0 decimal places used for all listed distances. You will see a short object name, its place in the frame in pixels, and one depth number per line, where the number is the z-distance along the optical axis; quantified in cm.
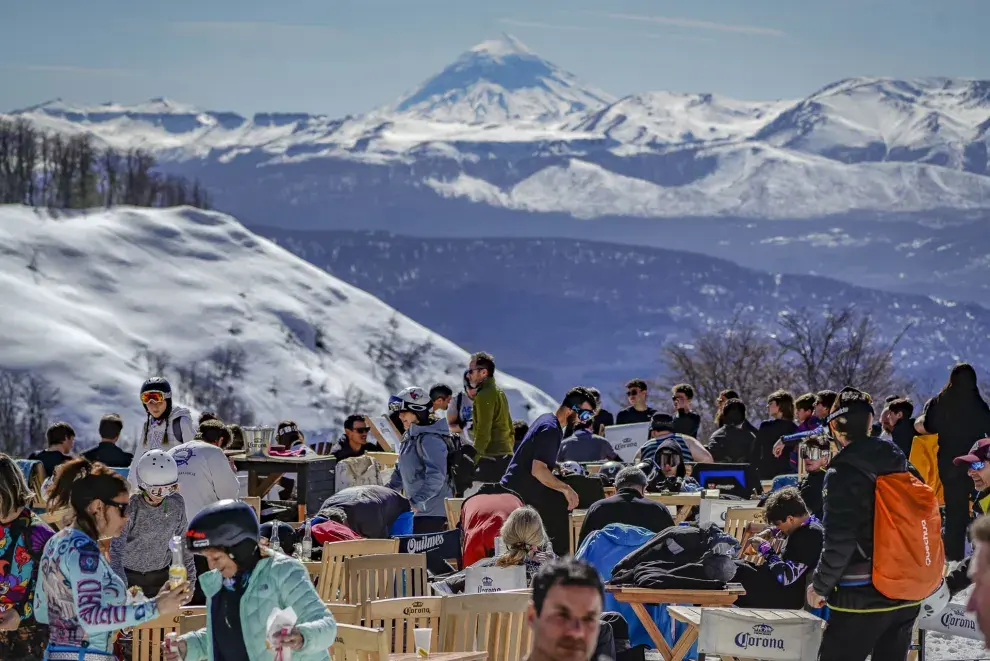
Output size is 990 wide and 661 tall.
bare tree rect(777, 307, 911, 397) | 10144
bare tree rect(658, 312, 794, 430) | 10050
